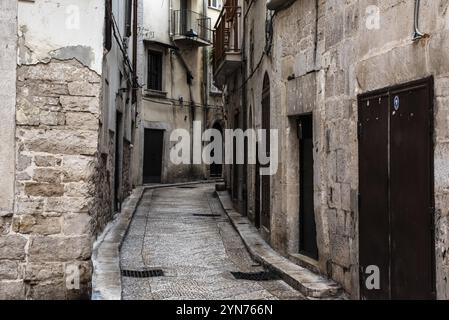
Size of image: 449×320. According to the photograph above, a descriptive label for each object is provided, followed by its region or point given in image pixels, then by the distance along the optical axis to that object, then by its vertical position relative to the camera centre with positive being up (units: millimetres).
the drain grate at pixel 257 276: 6988 -1311
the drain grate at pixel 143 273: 6934 -1274
